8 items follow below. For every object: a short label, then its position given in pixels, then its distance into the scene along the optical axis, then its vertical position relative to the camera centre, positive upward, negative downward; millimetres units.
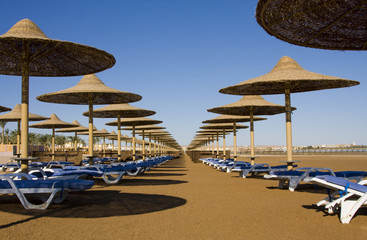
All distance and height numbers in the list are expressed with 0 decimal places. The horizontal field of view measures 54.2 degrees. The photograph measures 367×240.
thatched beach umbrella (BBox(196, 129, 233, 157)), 23928 +884
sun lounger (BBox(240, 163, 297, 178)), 10891 -801
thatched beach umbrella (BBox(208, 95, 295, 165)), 12297 +1271
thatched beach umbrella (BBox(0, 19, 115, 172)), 5773 +1649
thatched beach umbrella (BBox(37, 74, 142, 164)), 9398 +1434
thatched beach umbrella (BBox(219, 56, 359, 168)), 8227 +1478
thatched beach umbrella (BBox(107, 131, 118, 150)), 32812 +931
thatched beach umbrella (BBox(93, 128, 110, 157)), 28409 +1035
